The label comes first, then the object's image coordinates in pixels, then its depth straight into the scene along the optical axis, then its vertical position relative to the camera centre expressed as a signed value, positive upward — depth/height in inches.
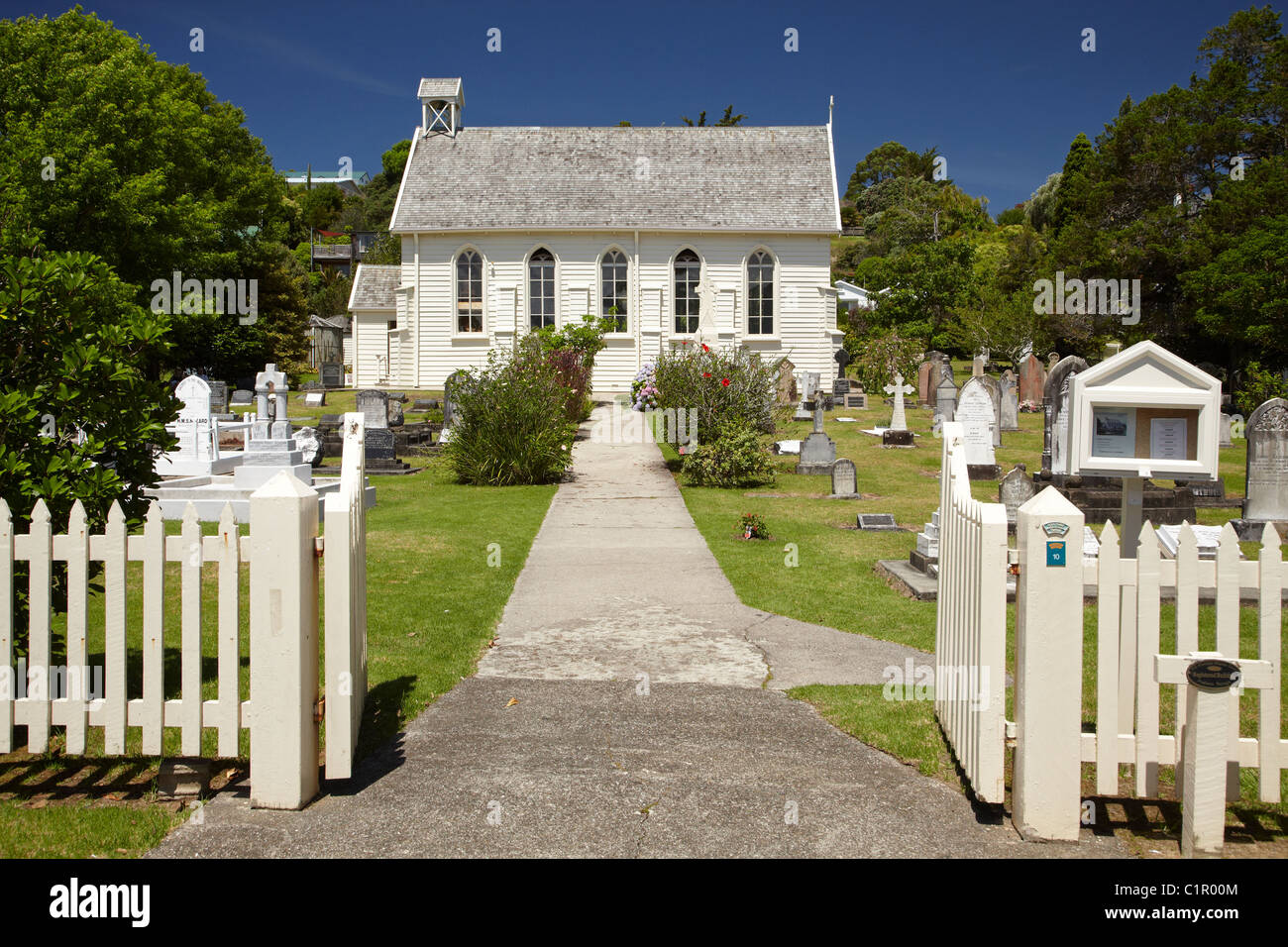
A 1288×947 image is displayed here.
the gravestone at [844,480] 651.5 -29.3
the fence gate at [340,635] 189.3 -37.6
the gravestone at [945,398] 871.7 +31.1
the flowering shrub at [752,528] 509.7 -46.8
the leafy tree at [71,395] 219.3 +8.4
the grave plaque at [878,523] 542.6 -47.1
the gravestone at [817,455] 757.3 -15.1
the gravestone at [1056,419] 558.4 +9.3
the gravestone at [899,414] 928.3 +18.7
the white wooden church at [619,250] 1312.7 +238.8
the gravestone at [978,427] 720.3 +5.4
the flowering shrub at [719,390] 721.6 +31.1
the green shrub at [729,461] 692.7 -17.9
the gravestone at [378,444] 755.4 -7.5
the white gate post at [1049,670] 173.9 -40.3
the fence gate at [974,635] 182.9 -38.3
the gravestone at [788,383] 1195.3 +60.9
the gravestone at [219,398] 1135.0 +39.6
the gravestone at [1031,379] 1262.3 +68.5
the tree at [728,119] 2832.2 +874.3
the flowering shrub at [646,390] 861.2 +37.2
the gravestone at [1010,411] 1019.9 +23.5
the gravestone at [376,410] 782.5 +18.0
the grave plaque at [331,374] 1457.9 +84.8
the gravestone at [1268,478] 522.6 -22.2
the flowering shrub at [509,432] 704.4 +1.4
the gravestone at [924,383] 1232.8 +61.9
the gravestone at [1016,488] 539.5 -28.6
